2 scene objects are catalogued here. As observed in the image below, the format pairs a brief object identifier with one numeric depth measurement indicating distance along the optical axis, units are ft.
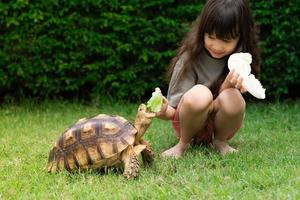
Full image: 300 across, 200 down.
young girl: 13.15
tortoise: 11.46
